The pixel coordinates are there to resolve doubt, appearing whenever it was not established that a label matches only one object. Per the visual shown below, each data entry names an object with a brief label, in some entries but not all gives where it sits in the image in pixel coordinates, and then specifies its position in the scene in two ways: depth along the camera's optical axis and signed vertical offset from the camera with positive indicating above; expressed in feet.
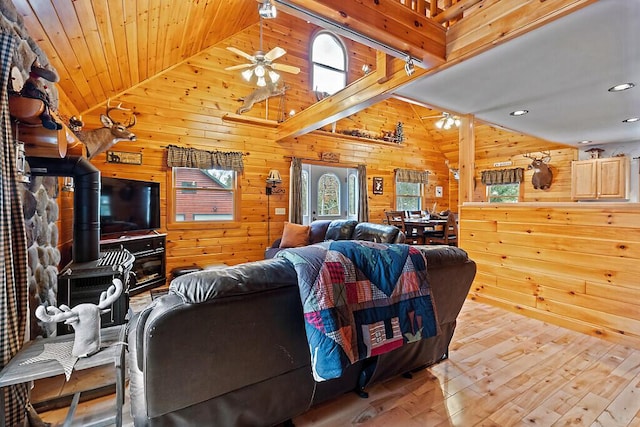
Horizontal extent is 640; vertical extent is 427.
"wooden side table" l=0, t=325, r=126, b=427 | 4.02 -2.22
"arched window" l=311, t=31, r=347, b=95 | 21.79 +10.51
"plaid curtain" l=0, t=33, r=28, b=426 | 4.59 -0.84
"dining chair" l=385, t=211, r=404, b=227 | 20.05 -0.73
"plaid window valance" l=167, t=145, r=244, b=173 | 16.35 +2.66
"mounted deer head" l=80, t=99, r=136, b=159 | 11.96 +2.79
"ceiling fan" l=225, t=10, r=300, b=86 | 12.08 +5.81
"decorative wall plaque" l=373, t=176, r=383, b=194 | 24.20 +1.78
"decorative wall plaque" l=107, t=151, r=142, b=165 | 14.93 +2.42
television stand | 12.50 -2.28
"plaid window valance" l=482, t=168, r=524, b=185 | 23.81 +2.49
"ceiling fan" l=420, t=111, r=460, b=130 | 19.94 +5.66
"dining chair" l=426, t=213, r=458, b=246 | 19.46 -1.80
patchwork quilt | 4.53 -1.53
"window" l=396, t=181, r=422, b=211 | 25.77 +0.92
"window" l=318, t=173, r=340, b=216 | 21.93 +0.87
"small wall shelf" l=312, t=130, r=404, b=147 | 21.16 +5.06
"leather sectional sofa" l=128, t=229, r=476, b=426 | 3.92 -2.03
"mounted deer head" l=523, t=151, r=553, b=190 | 22.45 +2.56
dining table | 19.55 -1.42
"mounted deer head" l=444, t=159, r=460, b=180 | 27.92 +3.22
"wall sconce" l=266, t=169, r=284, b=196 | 19.13 +1.59
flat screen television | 12.44 +0.01
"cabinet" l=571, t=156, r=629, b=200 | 19.70 +1.90
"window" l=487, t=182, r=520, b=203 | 24.50 +1.20
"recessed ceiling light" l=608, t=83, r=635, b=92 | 10.05 +4.03
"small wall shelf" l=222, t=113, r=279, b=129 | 17.95 +5.19
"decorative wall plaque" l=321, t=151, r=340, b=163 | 21.63 +3.55
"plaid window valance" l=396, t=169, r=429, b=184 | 25.36 +2.62
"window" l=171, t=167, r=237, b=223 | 16.94 +0.67
